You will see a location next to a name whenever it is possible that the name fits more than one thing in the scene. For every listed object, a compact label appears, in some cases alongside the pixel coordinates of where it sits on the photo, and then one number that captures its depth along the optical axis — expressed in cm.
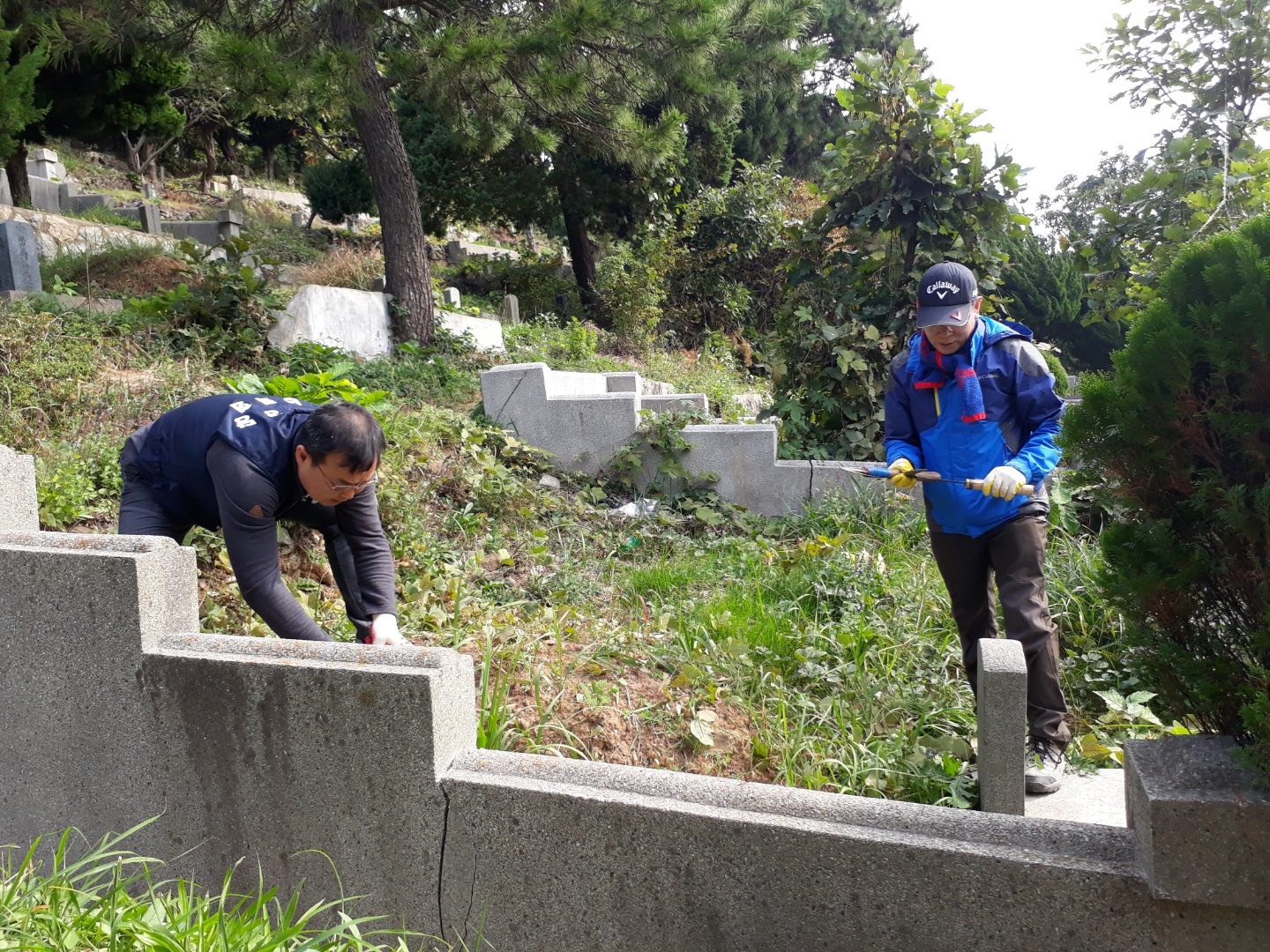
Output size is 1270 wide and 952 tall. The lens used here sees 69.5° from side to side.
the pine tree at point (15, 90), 1022
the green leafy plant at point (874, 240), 606
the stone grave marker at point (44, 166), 2095
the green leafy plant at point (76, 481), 400
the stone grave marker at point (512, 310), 1246
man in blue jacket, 309
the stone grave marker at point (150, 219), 1531
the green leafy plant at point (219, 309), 673
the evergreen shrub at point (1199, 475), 171
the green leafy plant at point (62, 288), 724
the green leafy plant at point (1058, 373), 497
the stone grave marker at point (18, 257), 675
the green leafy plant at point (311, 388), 474
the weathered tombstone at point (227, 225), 1656
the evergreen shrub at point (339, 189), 1795
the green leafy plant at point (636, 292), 1298
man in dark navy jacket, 276
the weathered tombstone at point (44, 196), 1784
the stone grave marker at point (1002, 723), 242
